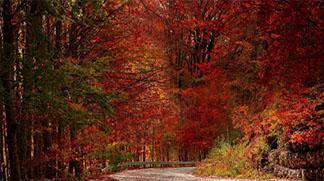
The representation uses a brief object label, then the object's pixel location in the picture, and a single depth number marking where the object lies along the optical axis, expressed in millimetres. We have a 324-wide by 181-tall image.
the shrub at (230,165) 33120
